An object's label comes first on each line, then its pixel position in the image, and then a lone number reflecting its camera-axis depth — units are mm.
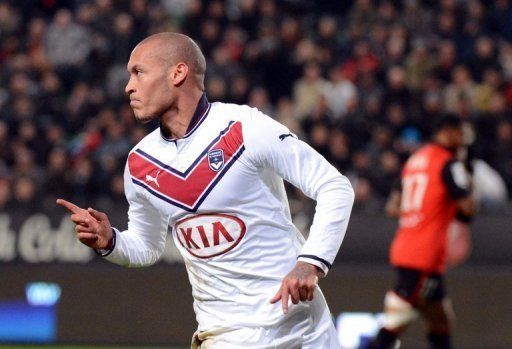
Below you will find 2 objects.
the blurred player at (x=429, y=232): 18125
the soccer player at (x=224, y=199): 8984
